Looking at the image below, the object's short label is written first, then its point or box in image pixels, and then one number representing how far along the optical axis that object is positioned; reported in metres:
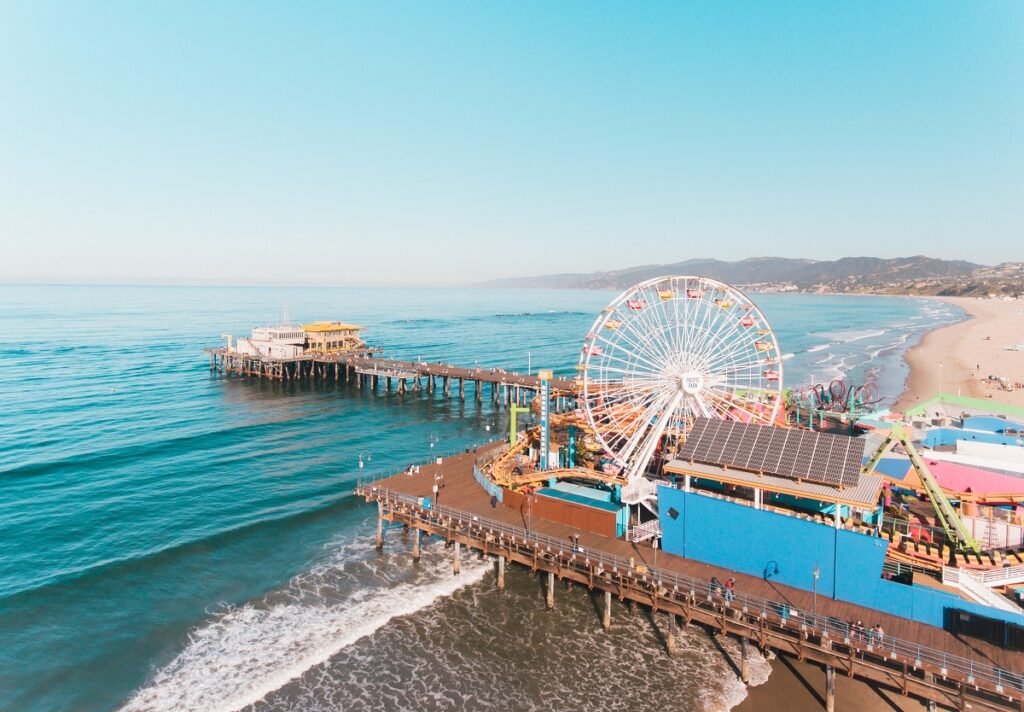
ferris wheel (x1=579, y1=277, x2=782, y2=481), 38.62
